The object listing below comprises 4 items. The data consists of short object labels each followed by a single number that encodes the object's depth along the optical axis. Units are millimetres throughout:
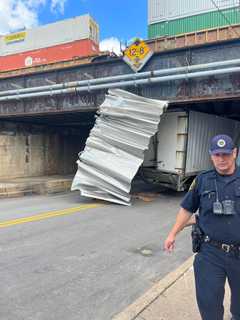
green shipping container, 17984
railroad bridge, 10844
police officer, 2598
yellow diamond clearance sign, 12086
